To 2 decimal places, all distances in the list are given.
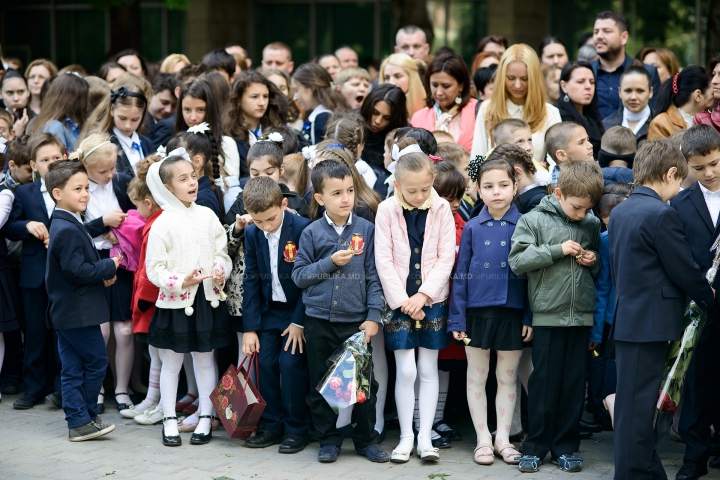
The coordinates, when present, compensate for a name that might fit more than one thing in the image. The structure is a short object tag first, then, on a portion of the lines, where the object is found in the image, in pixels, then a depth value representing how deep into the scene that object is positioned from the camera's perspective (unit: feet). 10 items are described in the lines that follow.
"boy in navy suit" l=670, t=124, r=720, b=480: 31.65
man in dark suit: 53.01
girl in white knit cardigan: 37.01
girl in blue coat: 34.27
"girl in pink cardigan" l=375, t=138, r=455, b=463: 34.68
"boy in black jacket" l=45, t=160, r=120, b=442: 36.96
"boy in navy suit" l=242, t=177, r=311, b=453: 36.42
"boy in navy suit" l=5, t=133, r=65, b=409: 42.27
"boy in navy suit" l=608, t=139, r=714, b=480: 29.43
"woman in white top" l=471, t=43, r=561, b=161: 44.73
